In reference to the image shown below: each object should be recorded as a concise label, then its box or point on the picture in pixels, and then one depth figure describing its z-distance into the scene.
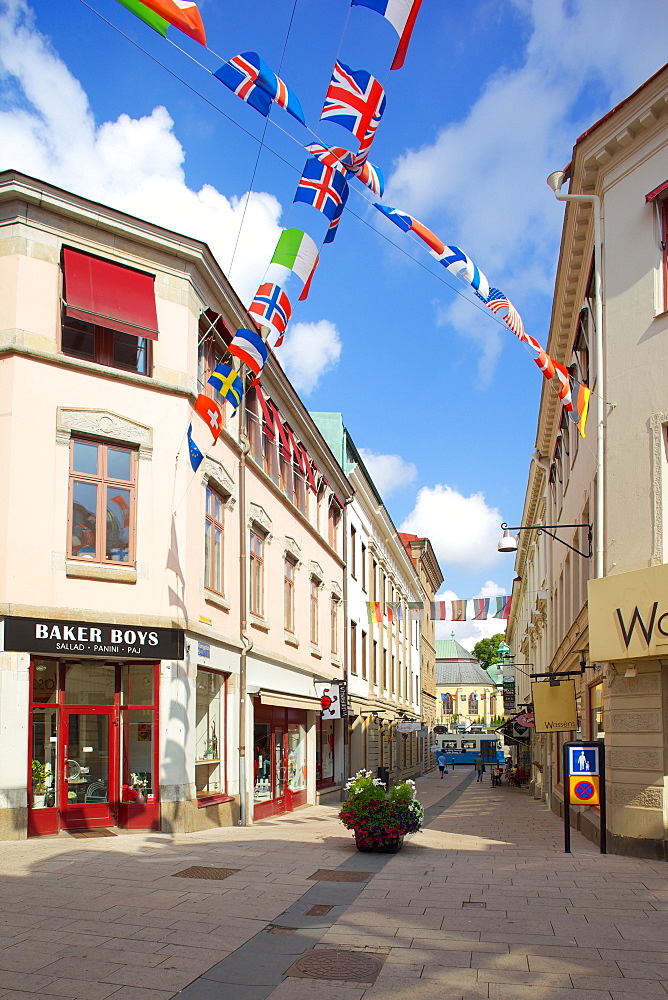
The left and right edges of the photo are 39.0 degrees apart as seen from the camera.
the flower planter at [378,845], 14.12
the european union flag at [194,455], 16.66
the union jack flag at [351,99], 9.49
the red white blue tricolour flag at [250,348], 12.65
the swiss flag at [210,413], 15.35
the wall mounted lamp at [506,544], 19.83
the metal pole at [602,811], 13.93
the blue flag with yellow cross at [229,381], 14.59
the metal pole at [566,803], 13.99
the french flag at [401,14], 7.87
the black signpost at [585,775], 13.82
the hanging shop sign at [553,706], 21.64
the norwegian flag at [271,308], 11.97
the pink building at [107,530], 15.05
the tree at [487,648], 121.79
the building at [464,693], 127.81
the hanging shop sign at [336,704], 27.00
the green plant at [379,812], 14.10
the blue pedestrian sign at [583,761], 13.96
